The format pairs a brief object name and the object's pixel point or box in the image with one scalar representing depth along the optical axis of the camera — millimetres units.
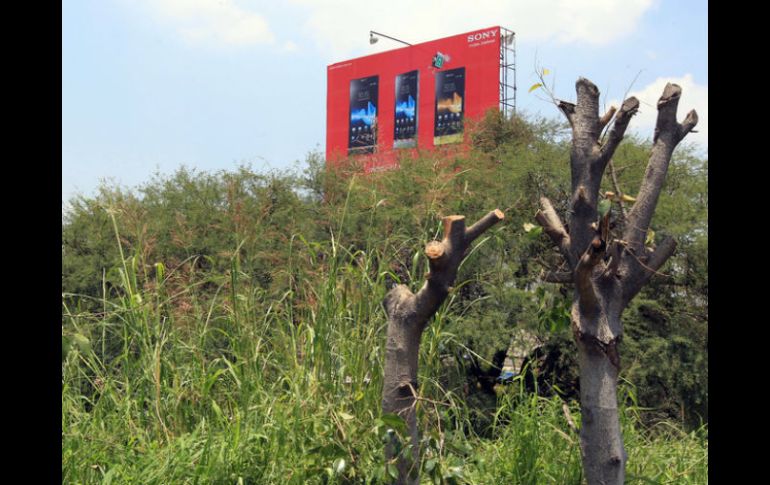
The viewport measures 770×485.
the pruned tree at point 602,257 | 2631
